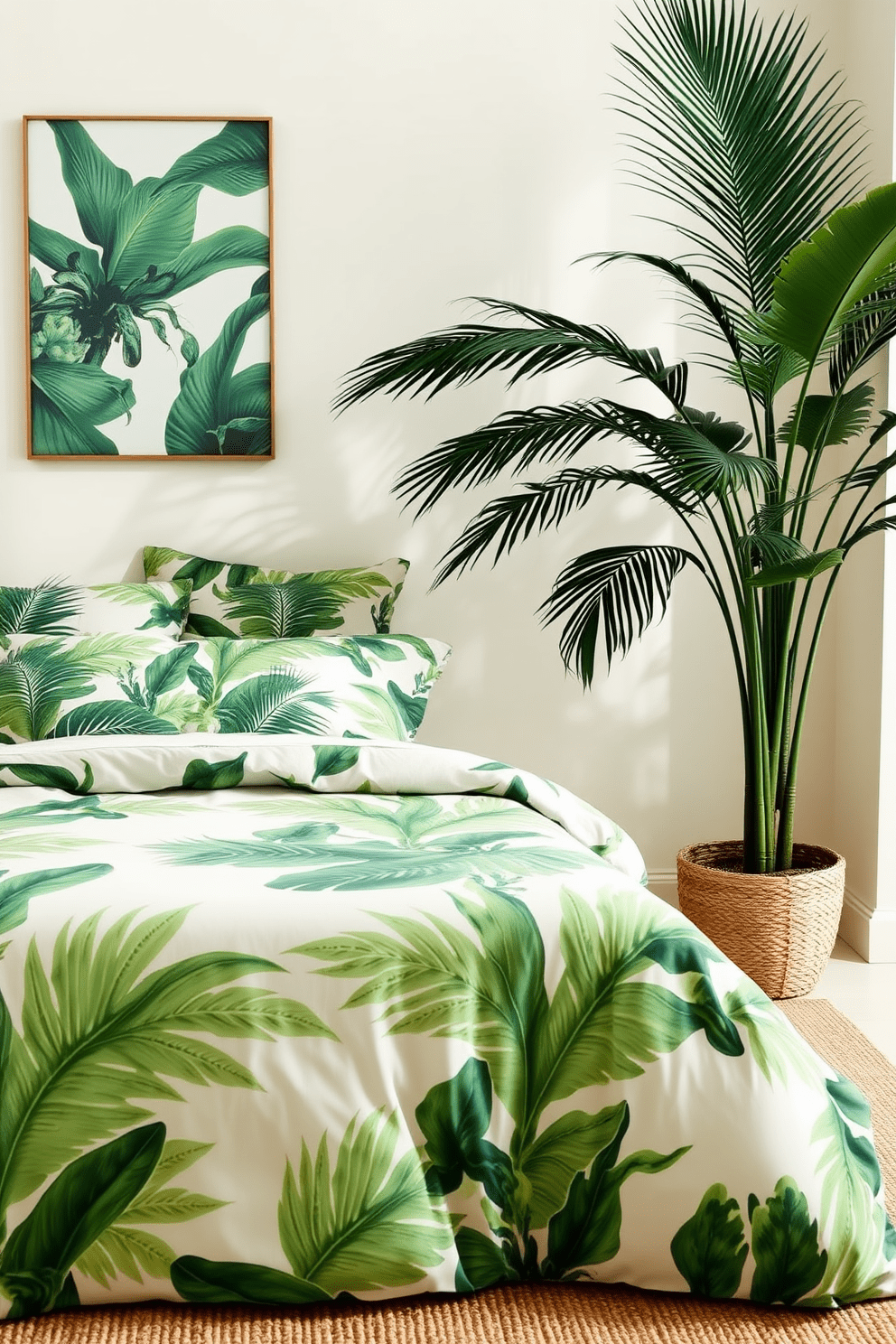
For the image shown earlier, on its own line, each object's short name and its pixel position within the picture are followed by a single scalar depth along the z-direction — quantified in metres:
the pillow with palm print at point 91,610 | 2.81
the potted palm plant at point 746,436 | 2.48
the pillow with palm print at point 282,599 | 3.00
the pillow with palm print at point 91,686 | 2.43
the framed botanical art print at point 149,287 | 3.12
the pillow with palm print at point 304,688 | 2.48
